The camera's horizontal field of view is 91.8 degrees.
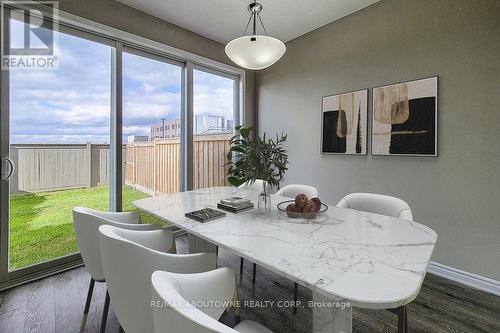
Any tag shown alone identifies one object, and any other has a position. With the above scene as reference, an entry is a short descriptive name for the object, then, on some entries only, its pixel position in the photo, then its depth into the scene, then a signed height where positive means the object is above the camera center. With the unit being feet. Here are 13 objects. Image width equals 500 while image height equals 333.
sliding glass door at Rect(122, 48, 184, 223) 9.12 +1.55
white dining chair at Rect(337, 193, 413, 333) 5.23 -0.96
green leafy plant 4.69 +0.03
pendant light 5.66 +2.75
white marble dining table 2.40 -1.16
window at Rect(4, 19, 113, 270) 7.04 +0.59
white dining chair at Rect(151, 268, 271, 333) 1.75 -1.30
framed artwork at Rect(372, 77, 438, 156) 7.37 +1.47
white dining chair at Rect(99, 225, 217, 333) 3.05 -1.47
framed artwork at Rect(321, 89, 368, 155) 8.96 +1.60
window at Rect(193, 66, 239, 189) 11.25 +2.03
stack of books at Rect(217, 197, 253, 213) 5.30 -0.94
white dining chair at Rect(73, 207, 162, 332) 4.41 -1.41
